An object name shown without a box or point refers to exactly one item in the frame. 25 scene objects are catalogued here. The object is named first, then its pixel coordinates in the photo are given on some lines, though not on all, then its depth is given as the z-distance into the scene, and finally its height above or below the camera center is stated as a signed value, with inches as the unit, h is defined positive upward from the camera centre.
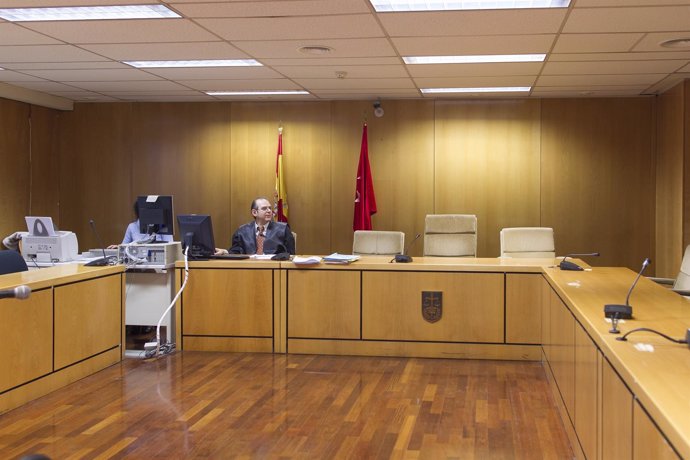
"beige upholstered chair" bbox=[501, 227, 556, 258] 276.8 -6.0
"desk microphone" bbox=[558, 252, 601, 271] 222.8 -11.7
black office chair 213.4 -11.0
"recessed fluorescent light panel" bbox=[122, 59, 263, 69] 269.4 +59.5
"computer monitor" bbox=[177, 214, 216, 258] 254.4 -2.6
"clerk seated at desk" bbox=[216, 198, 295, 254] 277.4 -3.8
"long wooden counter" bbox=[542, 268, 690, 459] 78.1 -18.4
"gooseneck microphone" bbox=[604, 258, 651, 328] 123.3 -14.0
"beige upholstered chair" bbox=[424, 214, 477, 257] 284.7 -3.6
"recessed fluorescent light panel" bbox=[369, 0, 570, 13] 187.4 +56.6
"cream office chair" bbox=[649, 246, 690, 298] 207.5 -14.4
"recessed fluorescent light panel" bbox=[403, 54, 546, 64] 254.8 +58.6
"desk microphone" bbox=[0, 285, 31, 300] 91.0 -8.4
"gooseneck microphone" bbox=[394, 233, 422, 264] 246.1 -10.8
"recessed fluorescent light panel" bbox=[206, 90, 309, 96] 341.7 +61.6
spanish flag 367.9 +16.3
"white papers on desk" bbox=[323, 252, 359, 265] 243.2 -10.8
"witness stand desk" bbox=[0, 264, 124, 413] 180.2 -28.1
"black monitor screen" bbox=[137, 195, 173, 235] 256.4 +3.5
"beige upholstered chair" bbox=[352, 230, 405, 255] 283.4 -6.3
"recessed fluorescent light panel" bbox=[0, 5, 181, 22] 197.3 +57.5
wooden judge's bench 234.4 -26.0
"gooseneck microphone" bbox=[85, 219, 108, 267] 234.4 -12.0
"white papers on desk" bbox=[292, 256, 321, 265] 242.2 -11.4
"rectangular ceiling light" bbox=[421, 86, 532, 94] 323.3 +60.5
